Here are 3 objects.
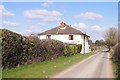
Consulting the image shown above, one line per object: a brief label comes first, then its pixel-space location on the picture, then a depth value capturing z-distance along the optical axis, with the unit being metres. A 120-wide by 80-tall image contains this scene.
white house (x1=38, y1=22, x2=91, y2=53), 35.77
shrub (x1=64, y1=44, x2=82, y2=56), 21.67
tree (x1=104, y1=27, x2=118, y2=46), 45.82
